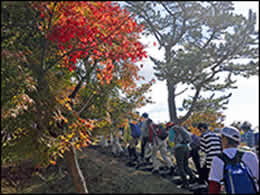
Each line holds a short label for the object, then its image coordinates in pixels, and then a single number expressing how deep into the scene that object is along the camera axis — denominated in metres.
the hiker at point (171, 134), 7.97
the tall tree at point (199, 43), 11.86
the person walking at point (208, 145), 6.75
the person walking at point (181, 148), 7.53
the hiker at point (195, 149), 8.09
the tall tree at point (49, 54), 4.59
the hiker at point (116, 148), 12.10
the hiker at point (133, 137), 11.02
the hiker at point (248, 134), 12.86
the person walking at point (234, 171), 3.13
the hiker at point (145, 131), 9.74
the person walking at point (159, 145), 9.23
